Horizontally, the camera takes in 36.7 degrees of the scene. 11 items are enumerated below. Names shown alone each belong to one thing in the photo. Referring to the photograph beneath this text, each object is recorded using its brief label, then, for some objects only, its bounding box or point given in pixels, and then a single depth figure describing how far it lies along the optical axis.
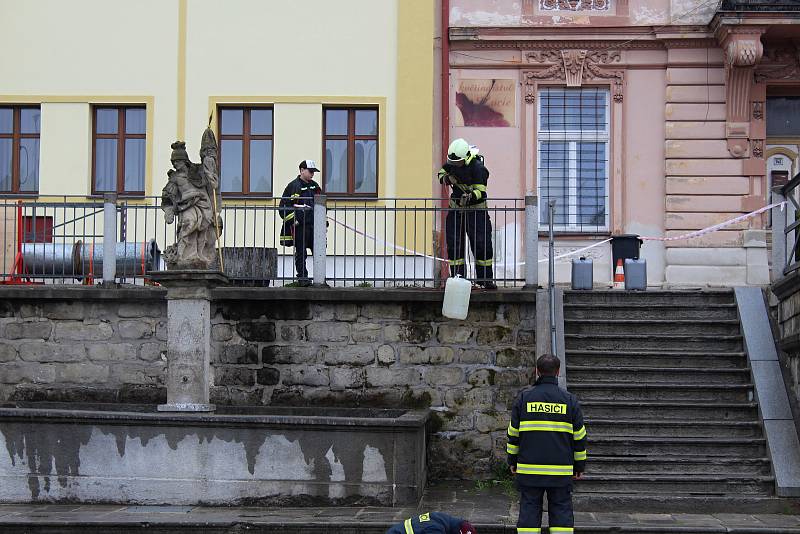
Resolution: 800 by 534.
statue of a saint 13.02
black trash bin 18.62
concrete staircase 12.21
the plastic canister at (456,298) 13.75
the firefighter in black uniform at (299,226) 15.04
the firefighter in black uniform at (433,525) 7.86
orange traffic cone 18.16
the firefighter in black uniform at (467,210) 14.73
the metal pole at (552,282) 13.73
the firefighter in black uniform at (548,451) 9.60
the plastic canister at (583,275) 15.30
